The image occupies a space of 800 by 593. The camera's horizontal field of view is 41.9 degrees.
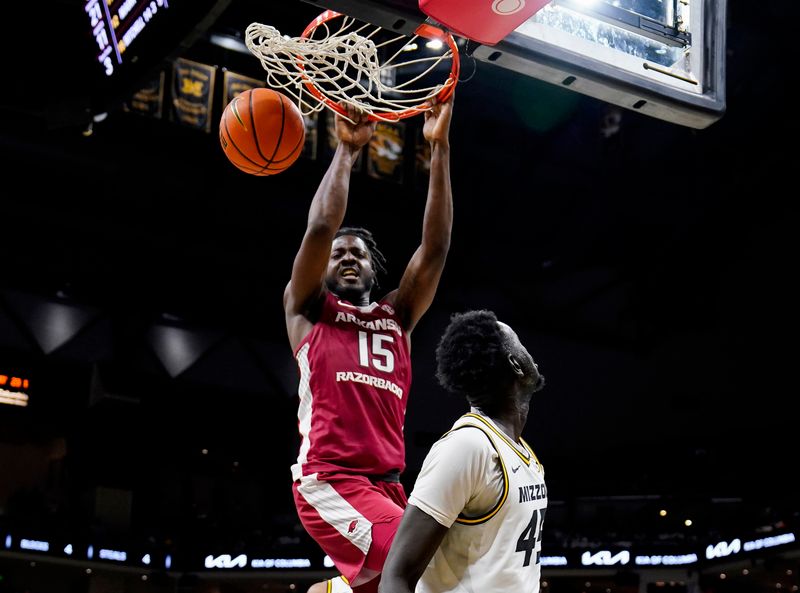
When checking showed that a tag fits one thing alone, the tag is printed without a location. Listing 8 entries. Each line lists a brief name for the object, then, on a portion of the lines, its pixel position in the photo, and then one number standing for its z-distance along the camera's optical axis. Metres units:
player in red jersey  3.27
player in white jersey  2.47
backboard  3.72
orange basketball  4.11
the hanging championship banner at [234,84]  12.56
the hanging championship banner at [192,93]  12.45
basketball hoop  3.87
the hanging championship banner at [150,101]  12.20
